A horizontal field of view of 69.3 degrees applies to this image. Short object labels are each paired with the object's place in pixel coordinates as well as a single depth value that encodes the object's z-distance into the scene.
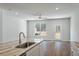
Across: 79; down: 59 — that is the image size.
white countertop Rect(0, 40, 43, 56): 0.71
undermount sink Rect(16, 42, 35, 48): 1.15
